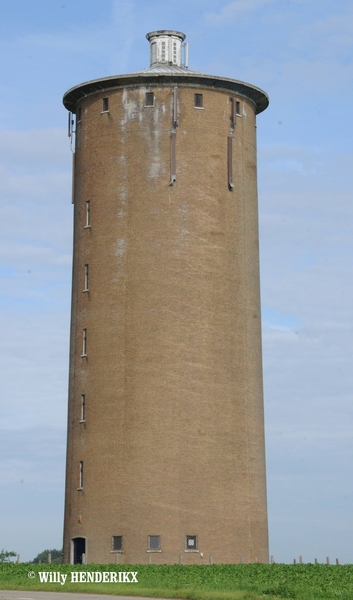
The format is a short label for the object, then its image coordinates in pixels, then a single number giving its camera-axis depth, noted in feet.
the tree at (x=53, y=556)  452.51
